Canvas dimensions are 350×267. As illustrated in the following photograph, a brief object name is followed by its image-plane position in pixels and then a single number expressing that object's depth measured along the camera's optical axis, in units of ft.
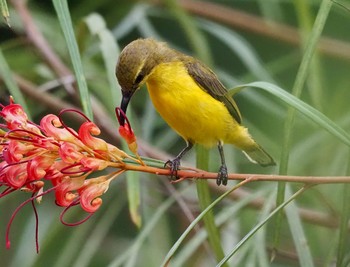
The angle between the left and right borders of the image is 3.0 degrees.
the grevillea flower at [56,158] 11.43
